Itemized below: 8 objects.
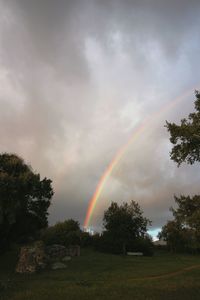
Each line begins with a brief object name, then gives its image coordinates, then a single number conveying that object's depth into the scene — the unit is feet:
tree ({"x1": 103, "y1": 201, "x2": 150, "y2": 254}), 110.73
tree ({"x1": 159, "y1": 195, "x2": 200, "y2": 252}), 41.71
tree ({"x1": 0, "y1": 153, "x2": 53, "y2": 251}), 73.38
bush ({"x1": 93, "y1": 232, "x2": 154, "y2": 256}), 111.24
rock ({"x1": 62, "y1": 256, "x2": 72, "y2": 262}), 77.25
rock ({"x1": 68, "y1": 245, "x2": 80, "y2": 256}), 88.57
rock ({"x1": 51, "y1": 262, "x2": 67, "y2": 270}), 64.78
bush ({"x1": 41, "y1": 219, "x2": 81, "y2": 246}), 125.43
